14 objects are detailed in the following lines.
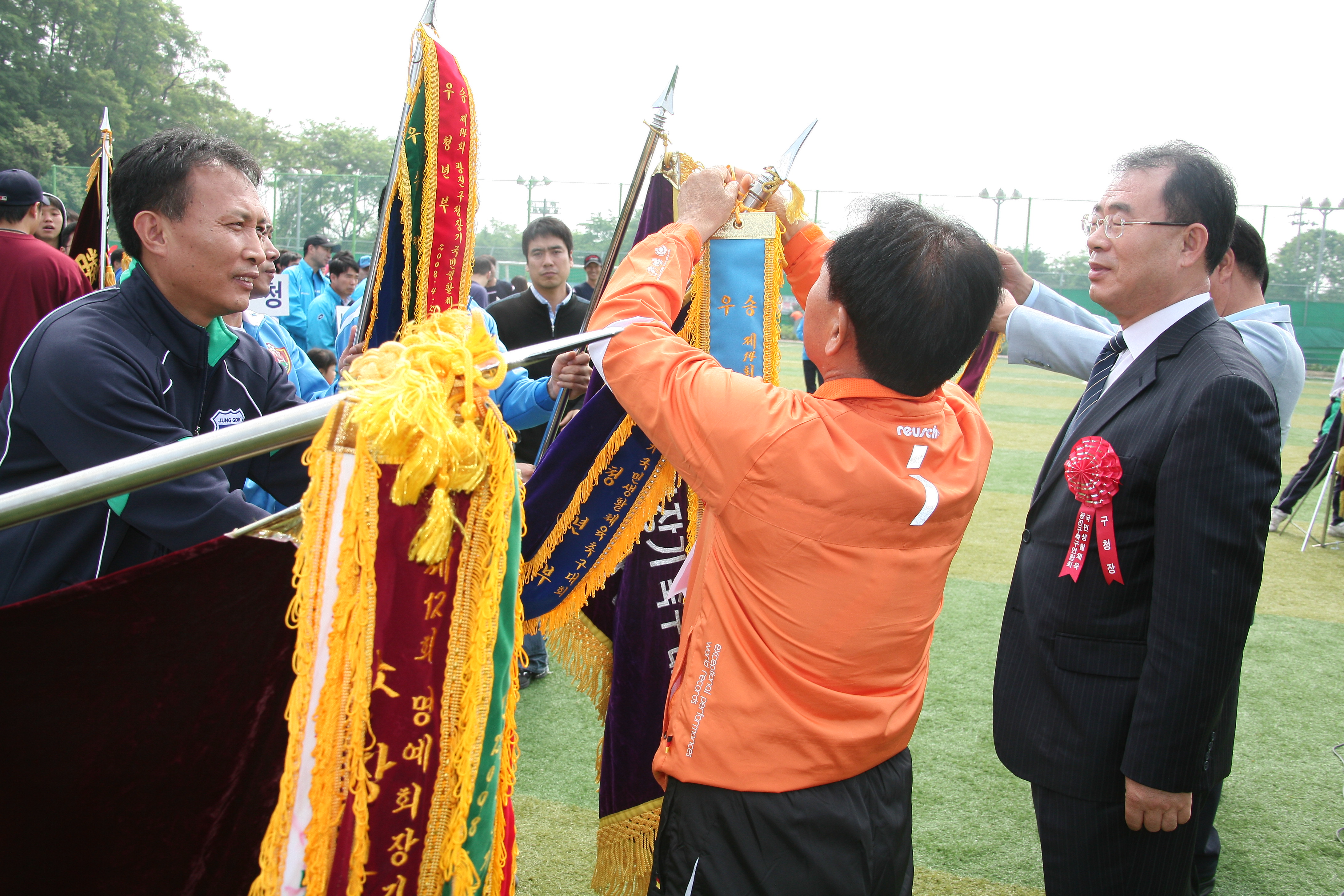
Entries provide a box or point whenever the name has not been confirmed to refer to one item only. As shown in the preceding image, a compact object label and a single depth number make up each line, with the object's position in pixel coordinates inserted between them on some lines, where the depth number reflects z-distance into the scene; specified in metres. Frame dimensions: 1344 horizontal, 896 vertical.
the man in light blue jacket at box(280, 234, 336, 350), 7.29
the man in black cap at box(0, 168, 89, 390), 3.65
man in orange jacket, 1.25
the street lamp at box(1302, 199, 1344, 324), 20.67
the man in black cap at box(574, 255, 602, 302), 9.29
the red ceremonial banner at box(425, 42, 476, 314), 2.01
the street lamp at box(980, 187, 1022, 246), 22.31
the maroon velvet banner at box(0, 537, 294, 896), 1.15
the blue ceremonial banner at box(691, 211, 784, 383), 1.85
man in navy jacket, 1.47
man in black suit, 1.54
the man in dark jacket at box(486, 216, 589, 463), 4.31
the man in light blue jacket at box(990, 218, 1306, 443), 2.37
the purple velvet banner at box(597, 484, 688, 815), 2.05
